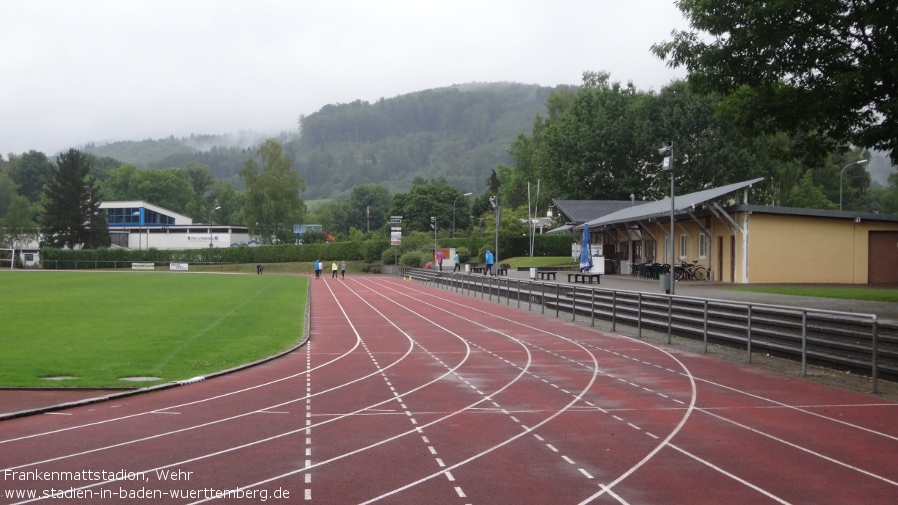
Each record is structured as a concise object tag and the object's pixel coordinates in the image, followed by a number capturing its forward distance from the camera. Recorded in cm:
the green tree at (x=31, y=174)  16788
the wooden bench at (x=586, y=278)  4308
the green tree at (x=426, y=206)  12050
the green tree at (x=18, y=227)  11588
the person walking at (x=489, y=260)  5471
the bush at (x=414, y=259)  8144
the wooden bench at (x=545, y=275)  5154
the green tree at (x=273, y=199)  11069
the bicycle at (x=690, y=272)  4397
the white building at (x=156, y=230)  12212
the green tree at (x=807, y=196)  7512
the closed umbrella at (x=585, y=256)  4400
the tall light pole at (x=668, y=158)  2572
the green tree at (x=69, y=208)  11056
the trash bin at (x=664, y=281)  2578
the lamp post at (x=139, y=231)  11690
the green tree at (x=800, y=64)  2133
